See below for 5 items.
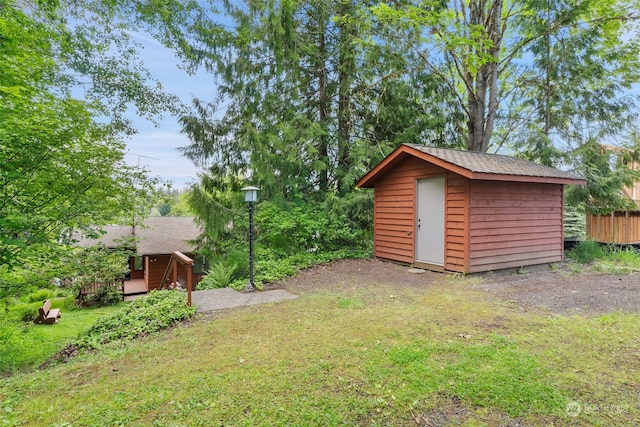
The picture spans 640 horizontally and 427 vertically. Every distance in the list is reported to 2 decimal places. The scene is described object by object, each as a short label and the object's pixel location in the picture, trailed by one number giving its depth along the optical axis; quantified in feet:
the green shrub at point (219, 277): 21.74
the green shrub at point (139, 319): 12.60
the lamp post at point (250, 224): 20.05
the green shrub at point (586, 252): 28.27
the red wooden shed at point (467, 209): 21.61
